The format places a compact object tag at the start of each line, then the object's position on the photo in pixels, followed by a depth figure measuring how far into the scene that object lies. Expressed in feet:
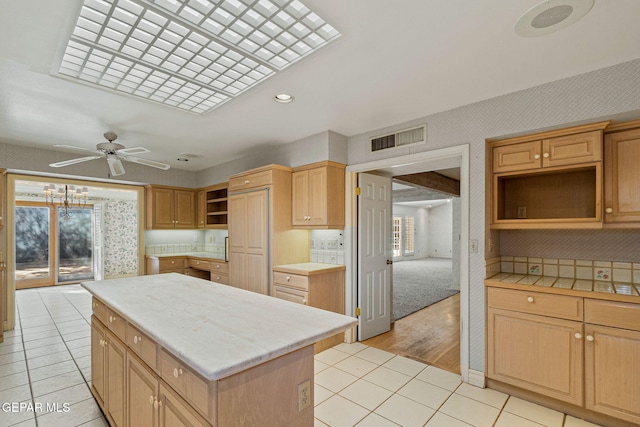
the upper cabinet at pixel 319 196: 11.68
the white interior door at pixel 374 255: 12.31
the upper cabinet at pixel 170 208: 18.25
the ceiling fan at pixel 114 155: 10.57
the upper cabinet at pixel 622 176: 7.14
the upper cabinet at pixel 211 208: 19.12
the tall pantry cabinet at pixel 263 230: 12.35
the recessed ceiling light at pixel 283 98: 8.69
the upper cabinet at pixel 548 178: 7.52
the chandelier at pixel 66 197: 22.44
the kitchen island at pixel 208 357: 3.62
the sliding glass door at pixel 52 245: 22.81
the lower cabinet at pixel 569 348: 6.54
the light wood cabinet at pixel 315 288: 10.96
